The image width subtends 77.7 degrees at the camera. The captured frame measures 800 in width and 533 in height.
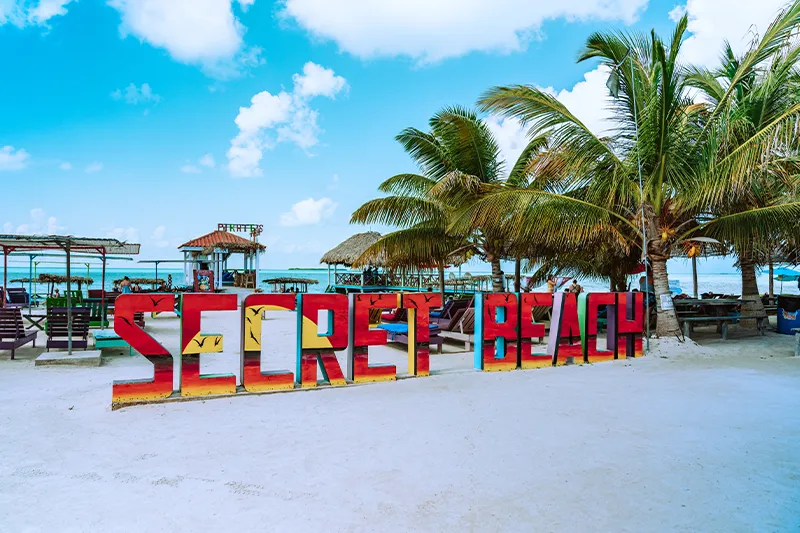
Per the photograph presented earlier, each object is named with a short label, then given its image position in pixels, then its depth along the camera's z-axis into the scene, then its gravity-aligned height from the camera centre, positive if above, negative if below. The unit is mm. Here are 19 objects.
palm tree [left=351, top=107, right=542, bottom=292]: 12719 +2264
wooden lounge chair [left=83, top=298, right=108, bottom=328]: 11797 -812
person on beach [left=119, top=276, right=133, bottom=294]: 15631 -125
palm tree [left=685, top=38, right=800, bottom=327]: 8008 +2293
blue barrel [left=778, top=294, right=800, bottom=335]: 11977 -822
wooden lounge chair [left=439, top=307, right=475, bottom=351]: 9781 -970
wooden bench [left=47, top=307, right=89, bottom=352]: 8570 -809
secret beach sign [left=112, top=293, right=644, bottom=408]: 5512 -749
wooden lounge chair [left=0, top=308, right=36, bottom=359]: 8203 -739
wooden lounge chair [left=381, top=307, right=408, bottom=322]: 12172 -846
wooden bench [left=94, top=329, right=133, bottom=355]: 8734 -1030
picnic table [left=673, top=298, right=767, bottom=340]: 11992 -766
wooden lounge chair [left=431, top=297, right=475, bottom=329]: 10789 -712
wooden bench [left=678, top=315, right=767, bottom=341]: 10328 -999
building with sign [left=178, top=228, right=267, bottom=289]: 26562 +1642
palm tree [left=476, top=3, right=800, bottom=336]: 9297 +2534
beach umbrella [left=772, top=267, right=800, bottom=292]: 22703 +321
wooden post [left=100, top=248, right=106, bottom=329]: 11134 -786
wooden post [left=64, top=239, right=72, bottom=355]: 8062 -746
